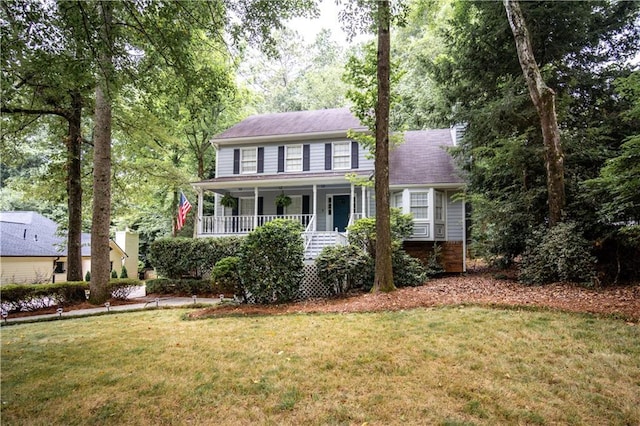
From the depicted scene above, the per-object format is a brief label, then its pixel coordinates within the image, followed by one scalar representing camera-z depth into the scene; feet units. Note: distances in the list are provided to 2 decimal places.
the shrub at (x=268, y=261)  27.61
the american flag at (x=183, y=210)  47.29
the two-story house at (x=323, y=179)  45.52
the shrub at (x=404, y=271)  32.35
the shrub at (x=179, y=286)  39.86
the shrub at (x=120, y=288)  36.28
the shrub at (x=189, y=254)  40.60
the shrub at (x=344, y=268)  29.78
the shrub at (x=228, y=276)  28.48
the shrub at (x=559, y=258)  25.66
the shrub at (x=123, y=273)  68.58
